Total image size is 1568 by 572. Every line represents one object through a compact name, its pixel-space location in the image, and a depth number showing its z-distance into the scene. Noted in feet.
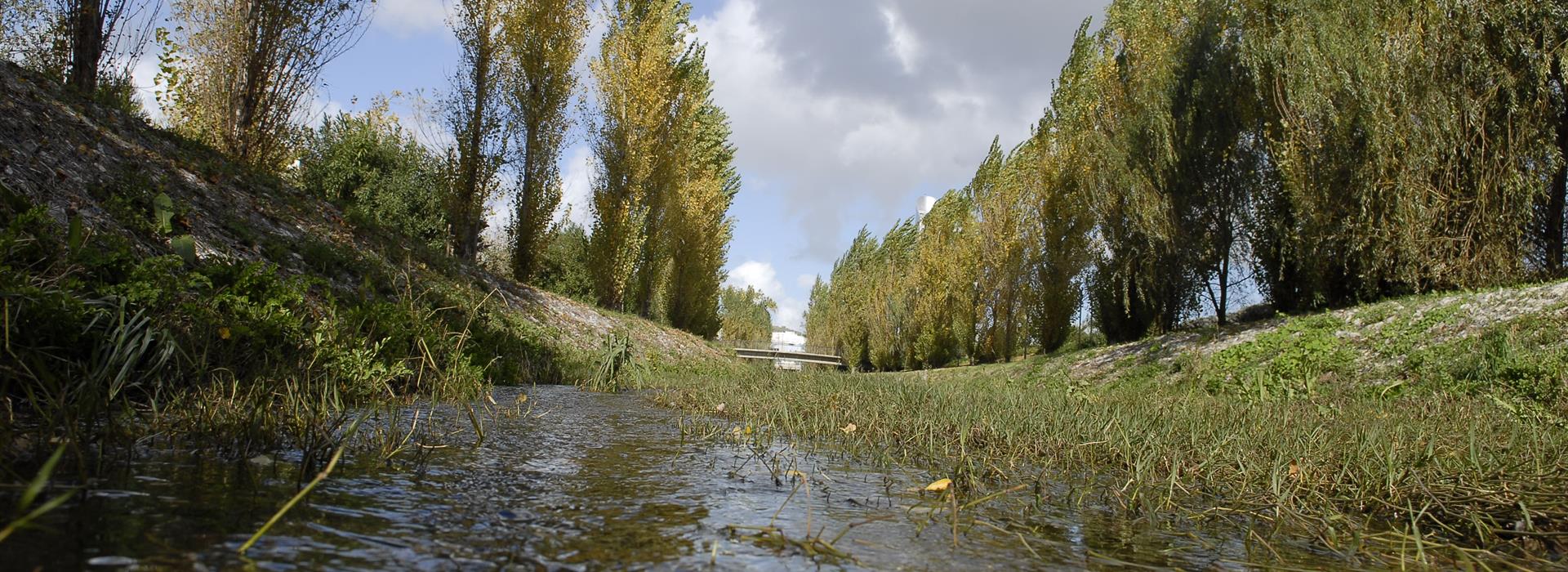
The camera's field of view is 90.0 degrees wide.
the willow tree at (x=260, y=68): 35.94
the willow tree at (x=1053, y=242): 57.93
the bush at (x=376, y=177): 58.70
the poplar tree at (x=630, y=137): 60.29
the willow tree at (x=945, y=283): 65.87
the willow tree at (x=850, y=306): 96.35
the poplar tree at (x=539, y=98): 53.36
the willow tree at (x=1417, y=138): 32.68
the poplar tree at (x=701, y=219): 71.27
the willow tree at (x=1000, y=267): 60.29
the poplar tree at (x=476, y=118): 51.93
